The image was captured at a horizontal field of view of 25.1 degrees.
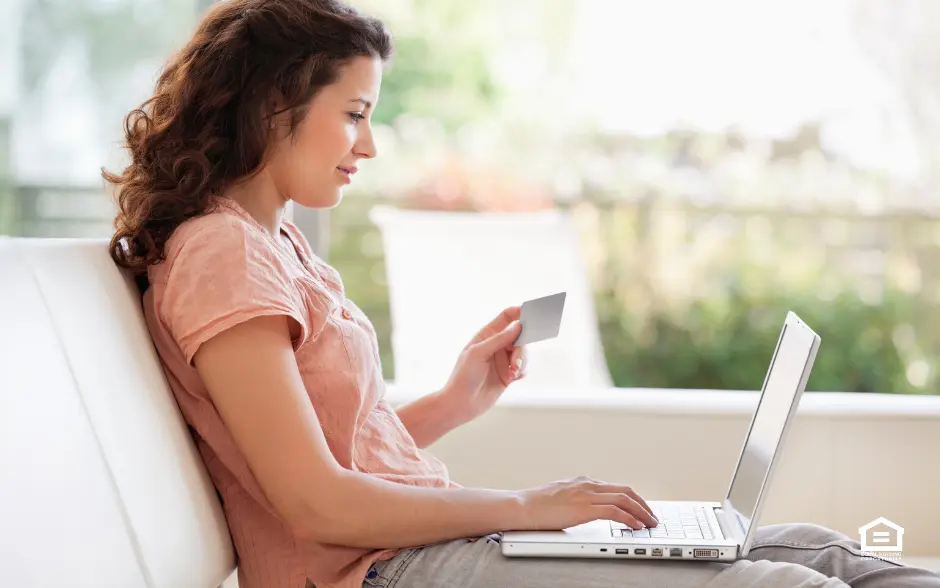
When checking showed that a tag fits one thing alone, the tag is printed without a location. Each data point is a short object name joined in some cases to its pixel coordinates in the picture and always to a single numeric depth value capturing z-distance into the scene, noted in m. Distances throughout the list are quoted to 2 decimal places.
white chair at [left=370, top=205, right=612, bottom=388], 3.64
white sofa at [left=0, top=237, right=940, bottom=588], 1.79
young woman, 2.01
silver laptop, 2.04
